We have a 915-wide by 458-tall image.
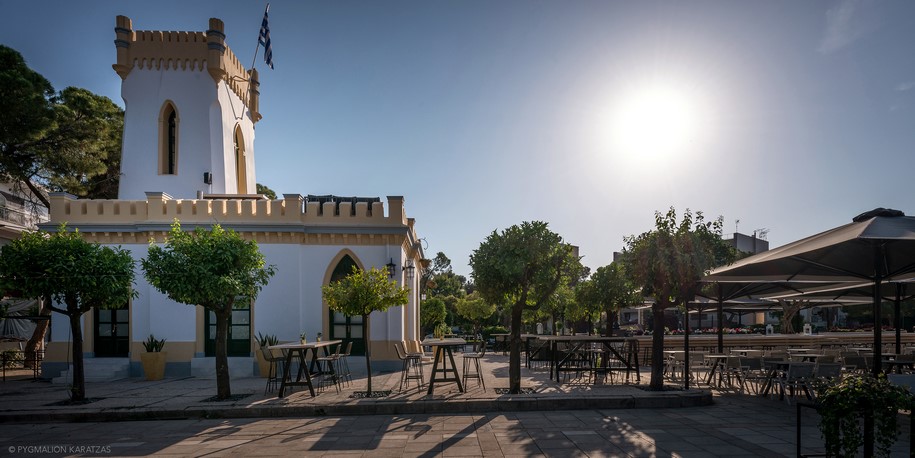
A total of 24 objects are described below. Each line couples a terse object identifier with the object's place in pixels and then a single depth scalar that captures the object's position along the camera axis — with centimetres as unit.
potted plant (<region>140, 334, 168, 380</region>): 1466
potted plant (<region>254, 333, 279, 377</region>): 1475
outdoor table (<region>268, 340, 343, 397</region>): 1084
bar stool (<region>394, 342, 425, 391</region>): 1214
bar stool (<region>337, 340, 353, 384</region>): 1350
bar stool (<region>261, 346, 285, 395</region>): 1139
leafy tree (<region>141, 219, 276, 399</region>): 1090
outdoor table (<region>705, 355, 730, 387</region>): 1168
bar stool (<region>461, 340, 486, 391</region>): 1158
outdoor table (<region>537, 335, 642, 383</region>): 1202
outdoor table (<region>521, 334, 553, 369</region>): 1702
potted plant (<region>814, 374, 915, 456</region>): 472
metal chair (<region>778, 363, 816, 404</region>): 974
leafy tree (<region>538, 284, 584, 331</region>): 1814
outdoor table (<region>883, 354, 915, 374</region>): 1119
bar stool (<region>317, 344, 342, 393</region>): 1192
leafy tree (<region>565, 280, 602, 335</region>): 1717
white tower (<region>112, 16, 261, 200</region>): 1916
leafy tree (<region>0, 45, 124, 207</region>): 1605
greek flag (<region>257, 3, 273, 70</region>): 2070
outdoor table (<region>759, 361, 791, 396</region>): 1059
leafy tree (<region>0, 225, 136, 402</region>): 1091
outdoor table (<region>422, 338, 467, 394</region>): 1082
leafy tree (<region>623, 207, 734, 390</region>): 1058
